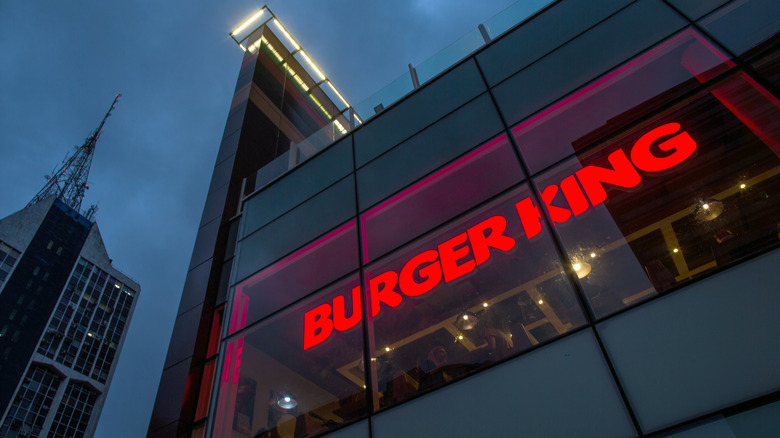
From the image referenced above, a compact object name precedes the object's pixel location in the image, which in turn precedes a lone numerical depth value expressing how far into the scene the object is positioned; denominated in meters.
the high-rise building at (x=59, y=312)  80.31
